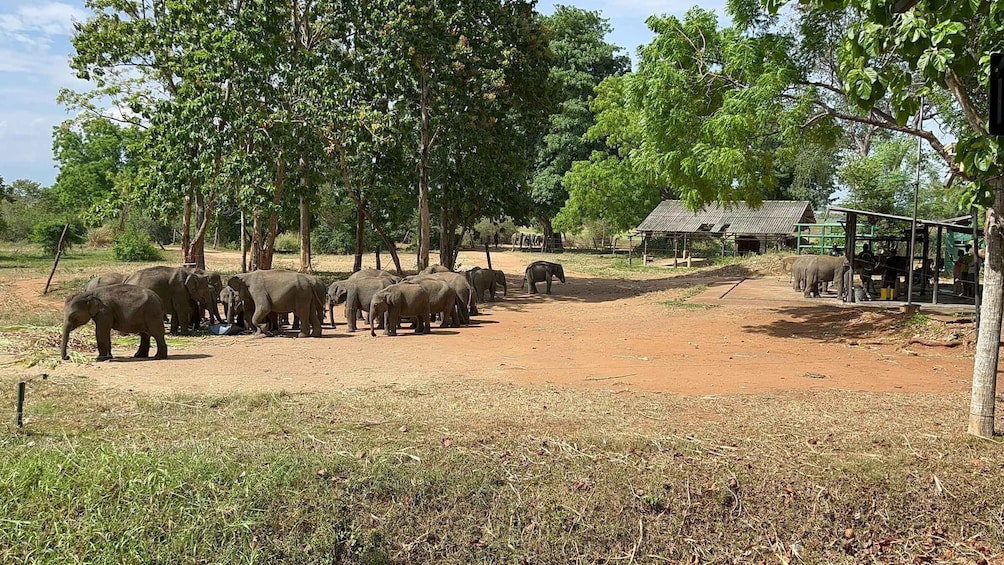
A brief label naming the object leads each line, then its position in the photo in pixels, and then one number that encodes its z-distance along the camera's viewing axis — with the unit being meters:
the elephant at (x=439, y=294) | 16.53
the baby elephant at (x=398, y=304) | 15.27
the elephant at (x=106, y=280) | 14.93
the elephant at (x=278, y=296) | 14.83
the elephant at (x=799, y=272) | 24.14
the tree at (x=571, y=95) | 50.72
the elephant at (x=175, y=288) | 14.73
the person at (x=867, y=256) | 22.59
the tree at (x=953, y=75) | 5.88
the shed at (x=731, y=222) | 42.75
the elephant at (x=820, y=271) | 22.58
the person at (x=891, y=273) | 20.19
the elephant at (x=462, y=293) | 18.12
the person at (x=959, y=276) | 19.81
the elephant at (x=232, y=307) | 15.02
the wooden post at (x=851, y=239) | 17.80
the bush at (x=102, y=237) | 50.94
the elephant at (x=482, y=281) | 23.64
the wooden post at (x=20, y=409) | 7.08
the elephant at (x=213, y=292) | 15.89
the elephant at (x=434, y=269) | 21.45
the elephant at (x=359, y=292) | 16.61
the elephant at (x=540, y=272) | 27.53
